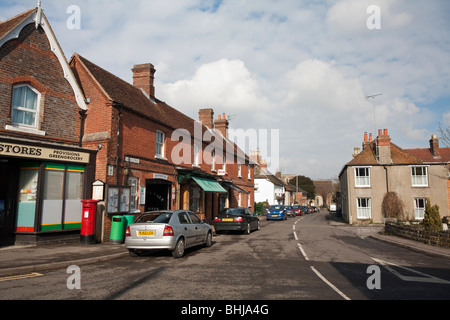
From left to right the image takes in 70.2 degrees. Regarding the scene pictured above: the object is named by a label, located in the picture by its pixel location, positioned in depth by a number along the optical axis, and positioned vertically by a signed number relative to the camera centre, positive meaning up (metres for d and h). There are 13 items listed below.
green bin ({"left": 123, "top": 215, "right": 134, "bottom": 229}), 13.11 -0.88
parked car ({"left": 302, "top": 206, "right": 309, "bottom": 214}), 54.99 -1.93
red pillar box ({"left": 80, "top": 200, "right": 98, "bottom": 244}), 12.01 -0.93
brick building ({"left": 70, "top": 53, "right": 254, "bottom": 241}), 13.85 +2.67
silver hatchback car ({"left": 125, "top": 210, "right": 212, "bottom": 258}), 9.69 -1.09
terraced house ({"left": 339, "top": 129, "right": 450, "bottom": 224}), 29.53 +1.92
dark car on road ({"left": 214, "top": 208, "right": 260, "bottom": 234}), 17.64 -1.25
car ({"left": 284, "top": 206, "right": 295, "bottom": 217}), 44.75 -1.72
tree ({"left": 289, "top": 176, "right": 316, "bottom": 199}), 95.25 +4.07
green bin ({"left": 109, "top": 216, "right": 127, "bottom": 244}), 12.57 -1.29
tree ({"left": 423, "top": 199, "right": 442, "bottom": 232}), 16.72 -1.05
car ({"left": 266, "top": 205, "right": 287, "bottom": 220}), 33.53 -1.61
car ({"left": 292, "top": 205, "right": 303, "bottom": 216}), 49.35 -1.73
